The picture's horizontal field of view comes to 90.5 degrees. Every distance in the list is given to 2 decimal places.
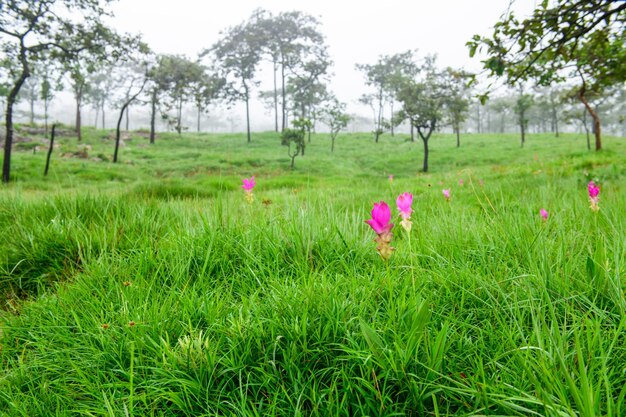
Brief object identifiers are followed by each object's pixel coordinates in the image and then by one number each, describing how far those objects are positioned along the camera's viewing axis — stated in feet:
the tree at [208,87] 145.34
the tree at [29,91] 231.71
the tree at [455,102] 100.12
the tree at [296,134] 105.29
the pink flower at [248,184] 9.21
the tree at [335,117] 135.74
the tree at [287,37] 191.01
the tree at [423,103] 93.76
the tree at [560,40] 14.93
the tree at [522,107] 126.14
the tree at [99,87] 233.35
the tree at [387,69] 218.18
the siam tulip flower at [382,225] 4.20
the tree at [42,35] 54.39
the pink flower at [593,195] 6.88
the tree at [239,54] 183.62
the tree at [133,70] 236.75
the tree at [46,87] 66.80
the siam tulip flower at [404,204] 4.63
